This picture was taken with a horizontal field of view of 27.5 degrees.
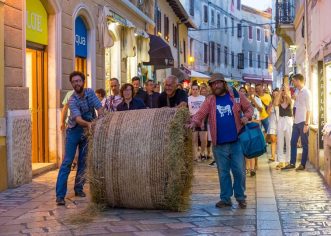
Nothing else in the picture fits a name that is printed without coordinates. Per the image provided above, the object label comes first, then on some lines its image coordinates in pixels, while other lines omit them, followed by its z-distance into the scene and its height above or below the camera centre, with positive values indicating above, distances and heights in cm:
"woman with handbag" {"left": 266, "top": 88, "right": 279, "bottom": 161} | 1353 -26
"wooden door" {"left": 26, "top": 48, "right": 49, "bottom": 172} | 1263 +23
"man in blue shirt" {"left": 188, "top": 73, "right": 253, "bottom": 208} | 852 -20
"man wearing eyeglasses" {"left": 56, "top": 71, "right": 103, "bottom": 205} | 894 -13
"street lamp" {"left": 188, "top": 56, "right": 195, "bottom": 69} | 4035 +317
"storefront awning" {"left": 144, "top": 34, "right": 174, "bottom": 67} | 2353 +203
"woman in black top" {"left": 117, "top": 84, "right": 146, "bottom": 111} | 1011 +19
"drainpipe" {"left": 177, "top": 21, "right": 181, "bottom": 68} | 3719 +356
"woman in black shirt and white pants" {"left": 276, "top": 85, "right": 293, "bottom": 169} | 1316 -19
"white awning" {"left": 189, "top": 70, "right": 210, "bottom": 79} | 3429 +195
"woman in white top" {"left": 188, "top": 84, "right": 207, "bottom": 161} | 1496 +14
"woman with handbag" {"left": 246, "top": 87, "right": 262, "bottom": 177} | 1198 +1
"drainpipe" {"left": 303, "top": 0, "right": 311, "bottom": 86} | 1735 +185
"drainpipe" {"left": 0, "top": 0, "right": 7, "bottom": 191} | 1012 -13
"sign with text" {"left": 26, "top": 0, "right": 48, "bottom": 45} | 1183 +166
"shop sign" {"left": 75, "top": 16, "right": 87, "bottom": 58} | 1473 +169
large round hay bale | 793 -56
